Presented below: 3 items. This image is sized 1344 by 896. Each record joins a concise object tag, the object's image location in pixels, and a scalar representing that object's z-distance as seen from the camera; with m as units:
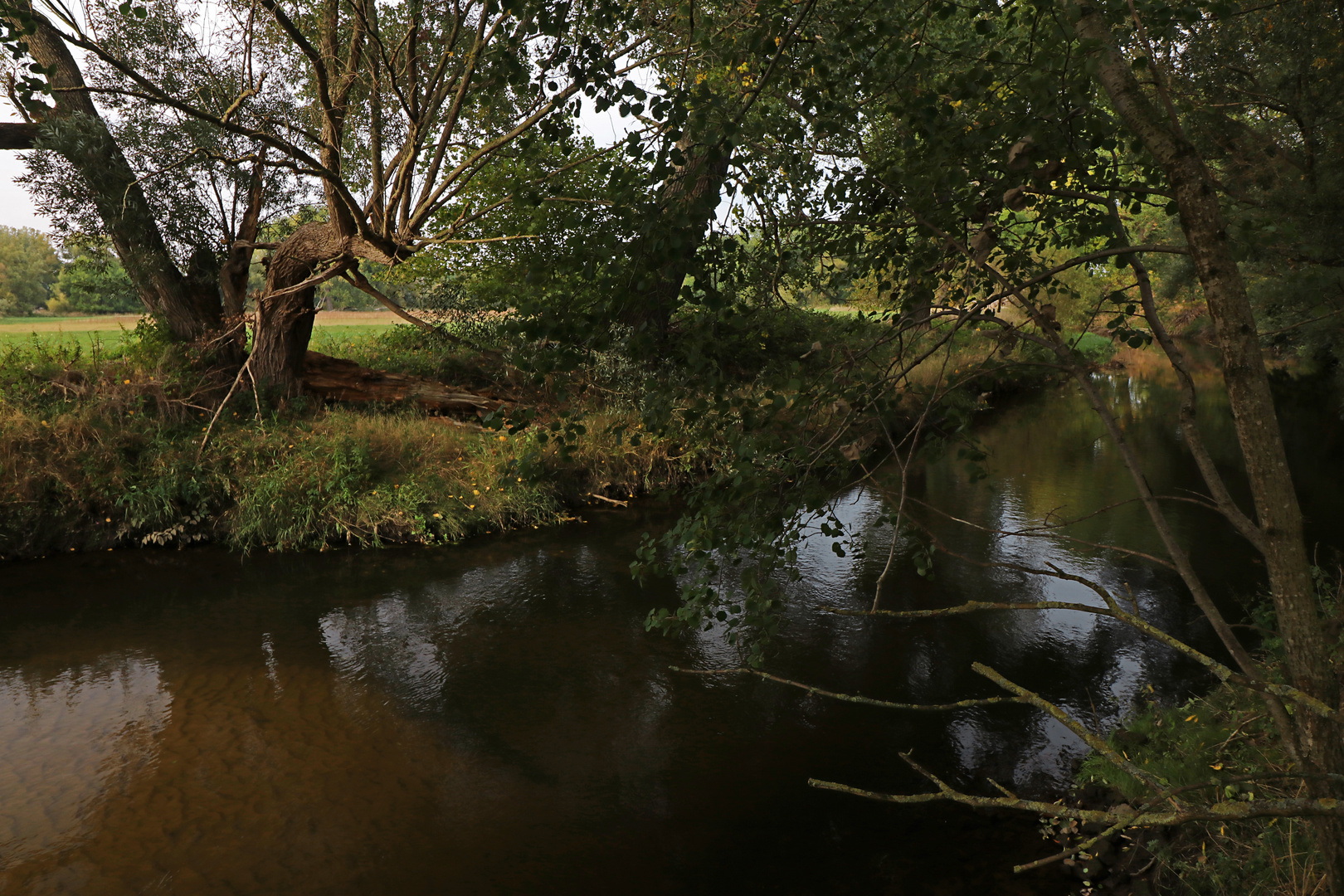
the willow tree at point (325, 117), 8.14
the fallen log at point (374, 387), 13.84
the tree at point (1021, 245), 2.53
